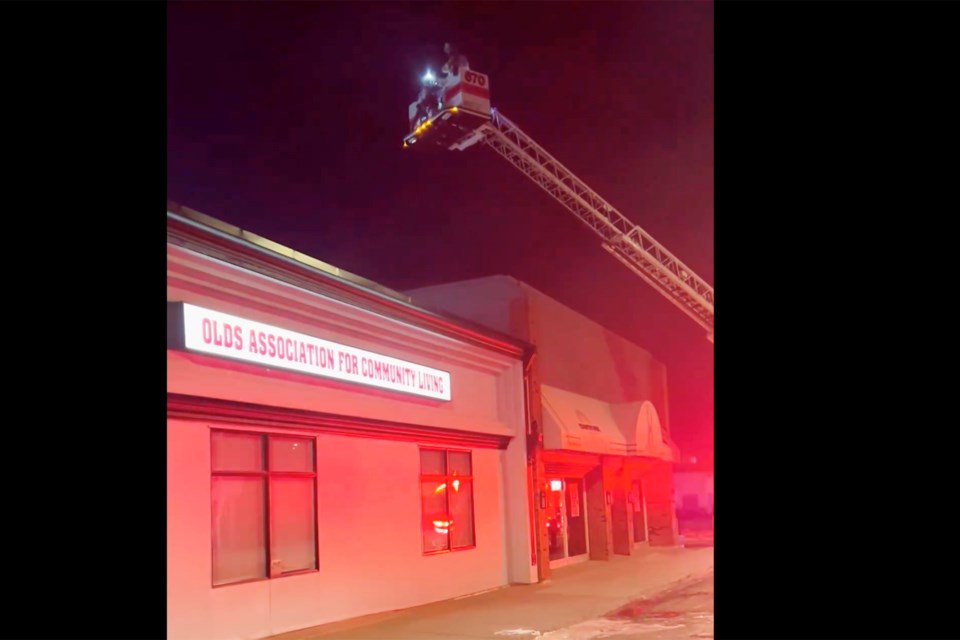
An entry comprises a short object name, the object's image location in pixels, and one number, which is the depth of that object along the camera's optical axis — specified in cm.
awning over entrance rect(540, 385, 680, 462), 1919
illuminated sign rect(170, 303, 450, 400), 958
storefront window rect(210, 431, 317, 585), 1000
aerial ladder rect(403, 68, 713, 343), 1847
